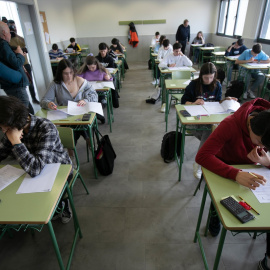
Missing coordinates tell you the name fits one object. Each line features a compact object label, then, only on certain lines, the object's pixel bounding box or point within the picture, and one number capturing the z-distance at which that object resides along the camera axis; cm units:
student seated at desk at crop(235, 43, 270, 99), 451
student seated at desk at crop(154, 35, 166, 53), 682
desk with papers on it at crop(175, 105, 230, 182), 199
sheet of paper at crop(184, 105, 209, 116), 216
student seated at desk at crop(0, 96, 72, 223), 127
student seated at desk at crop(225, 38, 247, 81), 555
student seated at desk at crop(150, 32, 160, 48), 854
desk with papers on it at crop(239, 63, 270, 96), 422
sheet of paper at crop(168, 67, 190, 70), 415
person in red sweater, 117
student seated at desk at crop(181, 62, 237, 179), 236
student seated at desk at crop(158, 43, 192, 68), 447
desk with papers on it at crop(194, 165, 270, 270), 94
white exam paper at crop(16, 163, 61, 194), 118
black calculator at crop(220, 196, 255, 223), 96
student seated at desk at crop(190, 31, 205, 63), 873
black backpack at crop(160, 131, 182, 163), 255
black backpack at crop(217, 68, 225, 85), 459
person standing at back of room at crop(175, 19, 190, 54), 857
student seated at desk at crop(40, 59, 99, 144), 248
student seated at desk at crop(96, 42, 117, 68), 457
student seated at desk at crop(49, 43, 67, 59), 633
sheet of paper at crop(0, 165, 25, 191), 124
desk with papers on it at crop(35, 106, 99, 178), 208
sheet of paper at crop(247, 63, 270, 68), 438
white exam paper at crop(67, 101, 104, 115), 229
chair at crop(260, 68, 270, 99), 388
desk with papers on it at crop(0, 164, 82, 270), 100
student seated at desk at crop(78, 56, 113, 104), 368
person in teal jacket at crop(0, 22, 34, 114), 251
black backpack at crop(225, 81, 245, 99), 397
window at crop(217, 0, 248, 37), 719
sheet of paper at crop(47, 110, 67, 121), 220
